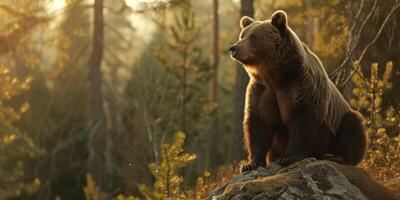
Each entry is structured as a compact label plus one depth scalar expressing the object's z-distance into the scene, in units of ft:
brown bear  44.75
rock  38.78
